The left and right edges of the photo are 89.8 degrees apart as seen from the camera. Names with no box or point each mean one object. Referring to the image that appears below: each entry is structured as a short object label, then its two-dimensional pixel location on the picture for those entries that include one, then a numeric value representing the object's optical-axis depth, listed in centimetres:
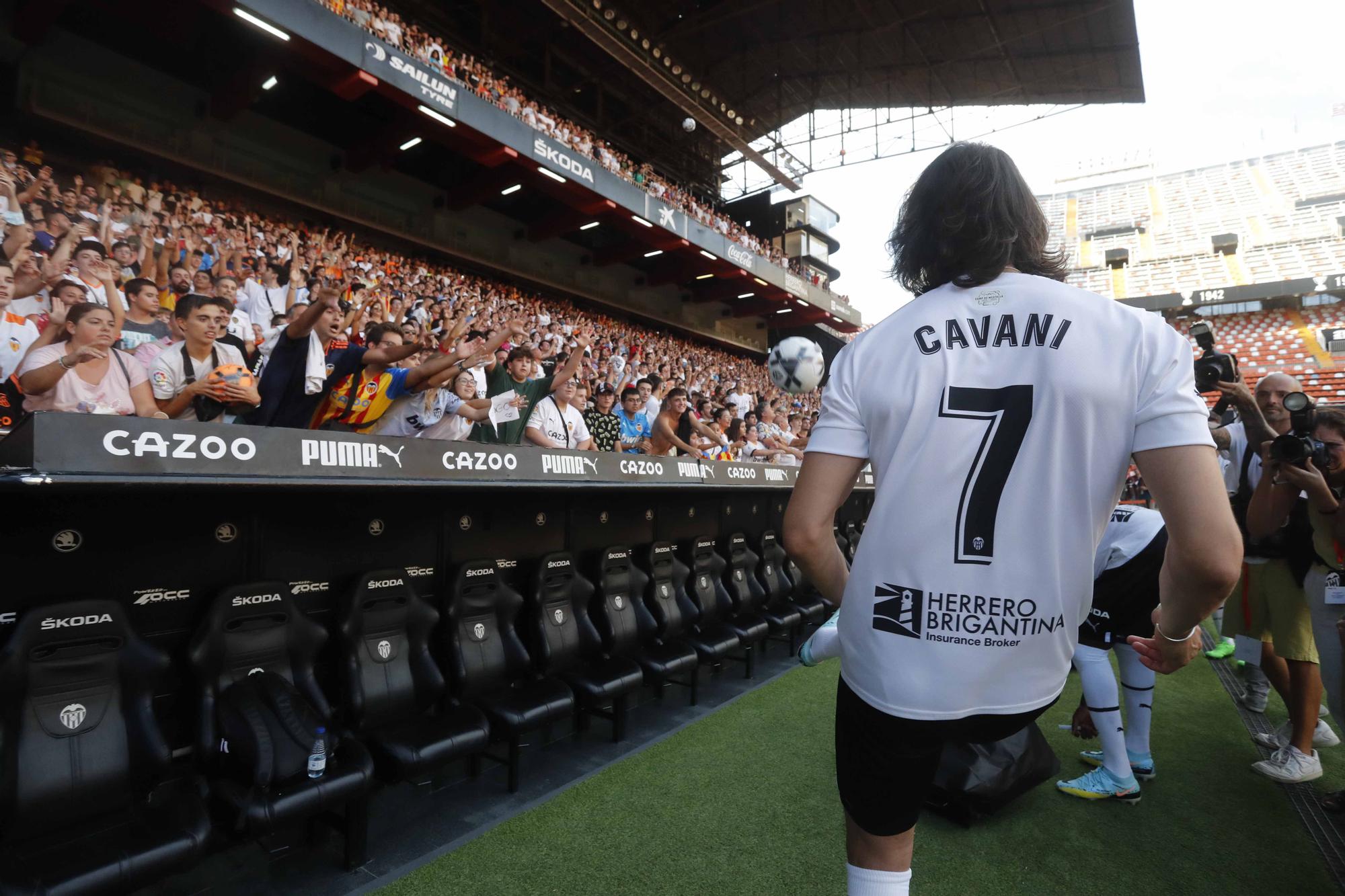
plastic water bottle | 252
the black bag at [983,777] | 300
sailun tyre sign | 962
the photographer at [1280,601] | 347
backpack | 247
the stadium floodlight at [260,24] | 809
